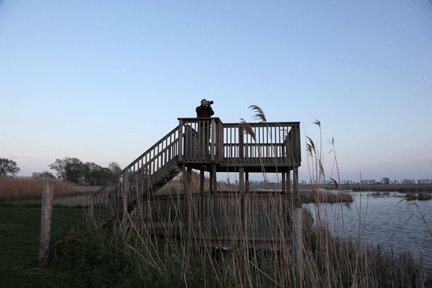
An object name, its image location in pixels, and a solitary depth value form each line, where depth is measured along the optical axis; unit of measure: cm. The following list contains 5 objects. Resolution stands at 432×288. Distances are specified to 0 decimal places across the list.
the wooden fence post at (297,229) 378
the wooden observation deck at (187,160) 955
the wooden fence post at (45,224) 566
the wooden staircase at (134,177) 956
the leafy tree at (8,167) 5550
